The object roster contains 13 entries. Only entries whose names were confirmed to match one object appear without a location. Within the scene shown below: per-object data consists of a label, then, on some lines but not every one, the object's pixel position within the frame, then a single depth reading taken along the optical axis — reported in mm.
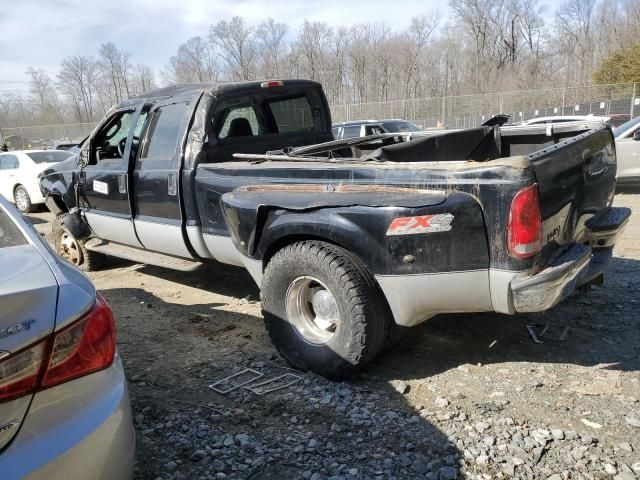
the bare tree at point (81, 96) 61647
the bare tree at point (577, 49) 53000
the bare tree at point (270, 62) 58656
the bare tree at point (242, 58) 58906
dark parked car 15287
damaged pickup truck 2920
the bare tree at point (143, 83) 59719
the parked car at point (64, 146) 21578
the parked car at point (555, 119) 14159
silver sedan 1659
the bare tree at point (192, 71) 57375
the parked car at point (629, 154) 10383
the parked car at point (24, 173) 12617
